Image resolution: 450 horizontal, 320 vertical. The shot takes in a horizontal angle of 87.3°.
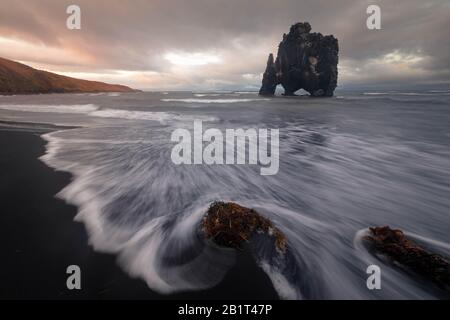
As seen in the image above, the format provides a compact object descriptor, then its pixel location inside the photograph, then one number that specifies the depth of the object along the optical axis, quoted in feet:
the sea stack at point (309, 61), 270.46
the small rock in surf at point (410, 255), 10.82
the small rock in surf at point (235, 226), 12.82
